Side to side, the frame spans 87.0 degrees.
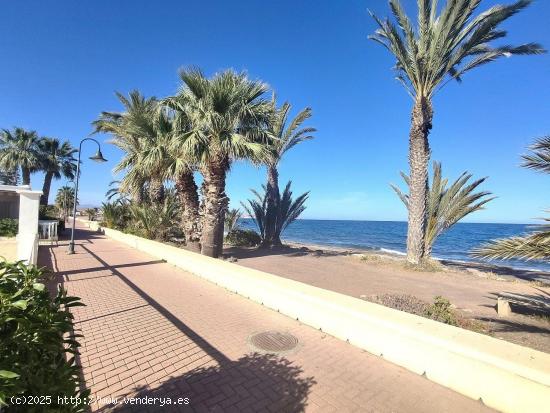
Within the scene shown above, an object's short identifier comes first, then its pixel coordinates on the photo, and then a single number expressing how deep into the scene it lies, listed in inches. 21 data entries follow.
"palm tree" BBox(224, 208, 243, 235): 786.8
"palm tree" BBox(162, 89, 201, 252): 420.2
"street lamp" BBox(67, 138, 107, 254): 511.3
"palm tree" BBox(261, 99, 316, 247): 673.6
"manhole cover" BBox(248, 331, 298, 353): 160.4
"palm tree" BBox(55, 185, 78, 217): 1865.2
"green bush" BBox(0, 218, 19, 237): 622.5
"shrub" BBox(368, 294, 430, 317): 209.6
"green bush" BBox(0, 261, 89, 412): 50.6
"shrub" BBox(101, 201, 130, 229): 798.5
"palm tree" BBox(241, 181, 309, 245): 682.8
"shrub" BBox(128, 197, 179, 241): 565.6
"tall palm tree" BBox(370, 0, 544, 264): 402.9
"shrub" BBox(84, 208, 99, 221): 1634.6
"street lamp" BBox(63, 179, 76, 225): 1716.5
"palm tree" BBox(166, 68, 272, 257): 399.5
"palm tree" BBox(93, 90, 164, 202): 520.7
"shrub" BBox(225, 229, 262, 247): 680.5
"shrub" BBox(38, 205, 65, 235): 761.6
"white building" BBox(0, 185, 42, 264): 343.9
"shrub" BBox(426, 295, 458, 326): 180.2
